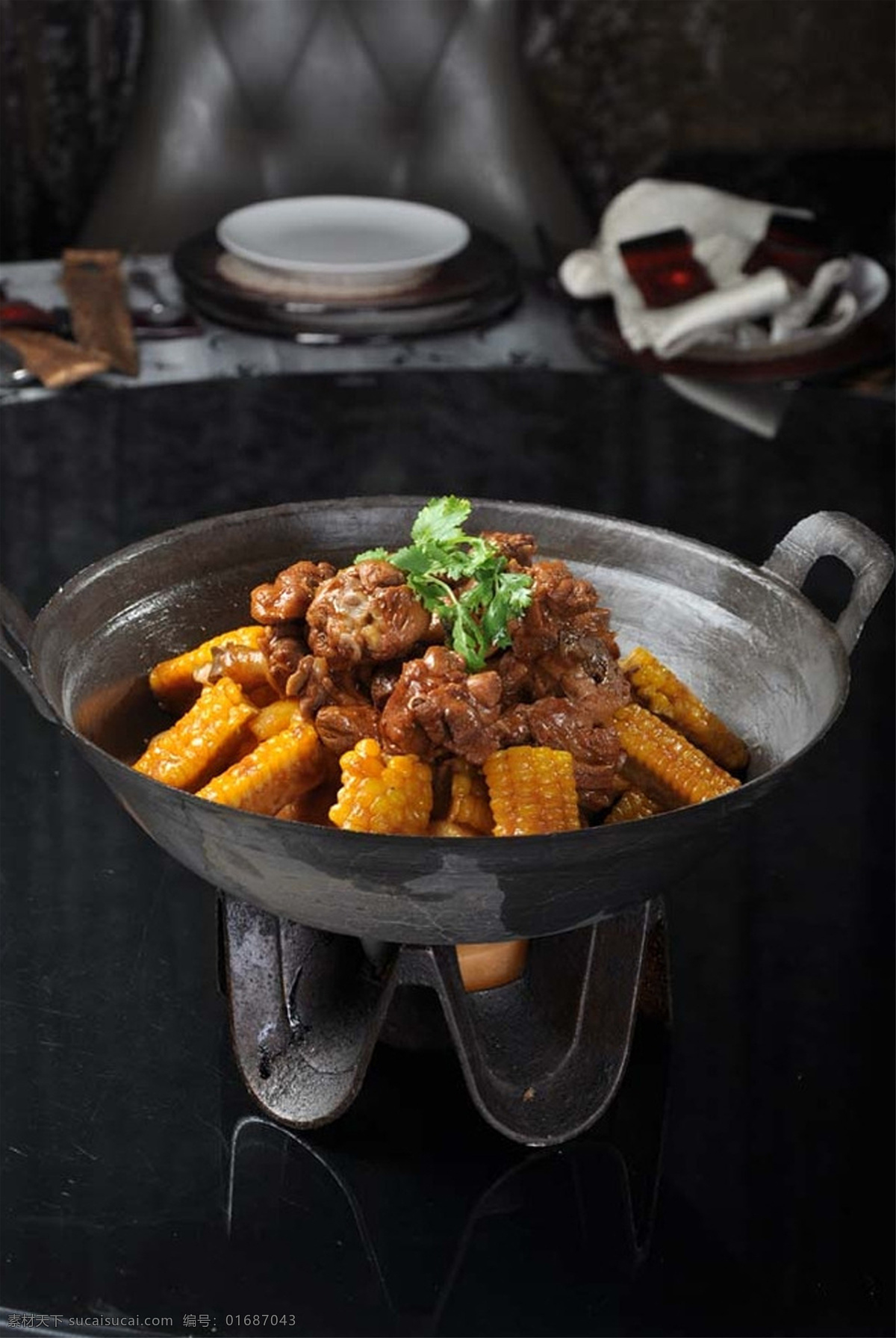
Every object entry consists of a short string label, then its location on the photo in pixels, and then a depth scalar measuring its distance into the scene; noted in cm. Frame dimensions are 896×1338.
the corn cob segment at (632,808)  101
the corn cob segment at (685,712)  103
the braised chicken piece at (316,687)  99
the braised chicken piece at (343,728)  98
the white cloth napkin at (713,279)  161
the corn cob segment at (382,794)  94
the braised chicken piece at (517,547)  101
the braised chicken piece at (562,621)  99
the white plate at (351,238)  176
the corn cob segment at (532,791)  95
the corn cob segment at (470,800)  97
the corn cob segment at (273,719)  101
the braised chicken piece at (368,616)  98
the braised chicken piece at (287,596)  100
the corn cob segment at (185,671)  103
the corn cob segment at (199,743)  99
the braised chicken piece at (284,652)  100
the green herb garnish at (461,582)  98
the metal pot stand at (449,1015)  99
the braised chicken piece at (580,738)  98
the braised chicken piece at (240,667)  102
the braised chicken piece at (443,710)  96
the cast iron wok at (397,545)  90
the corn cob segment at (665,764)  100
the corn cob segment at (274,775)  96
